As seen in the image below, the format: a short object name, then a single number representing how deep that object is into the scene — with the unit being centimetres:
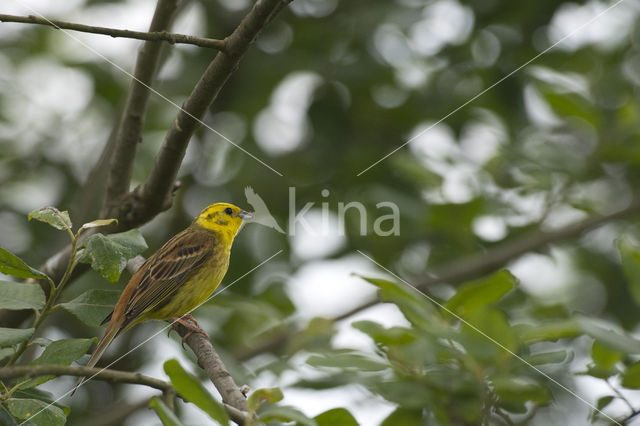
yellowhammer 746
